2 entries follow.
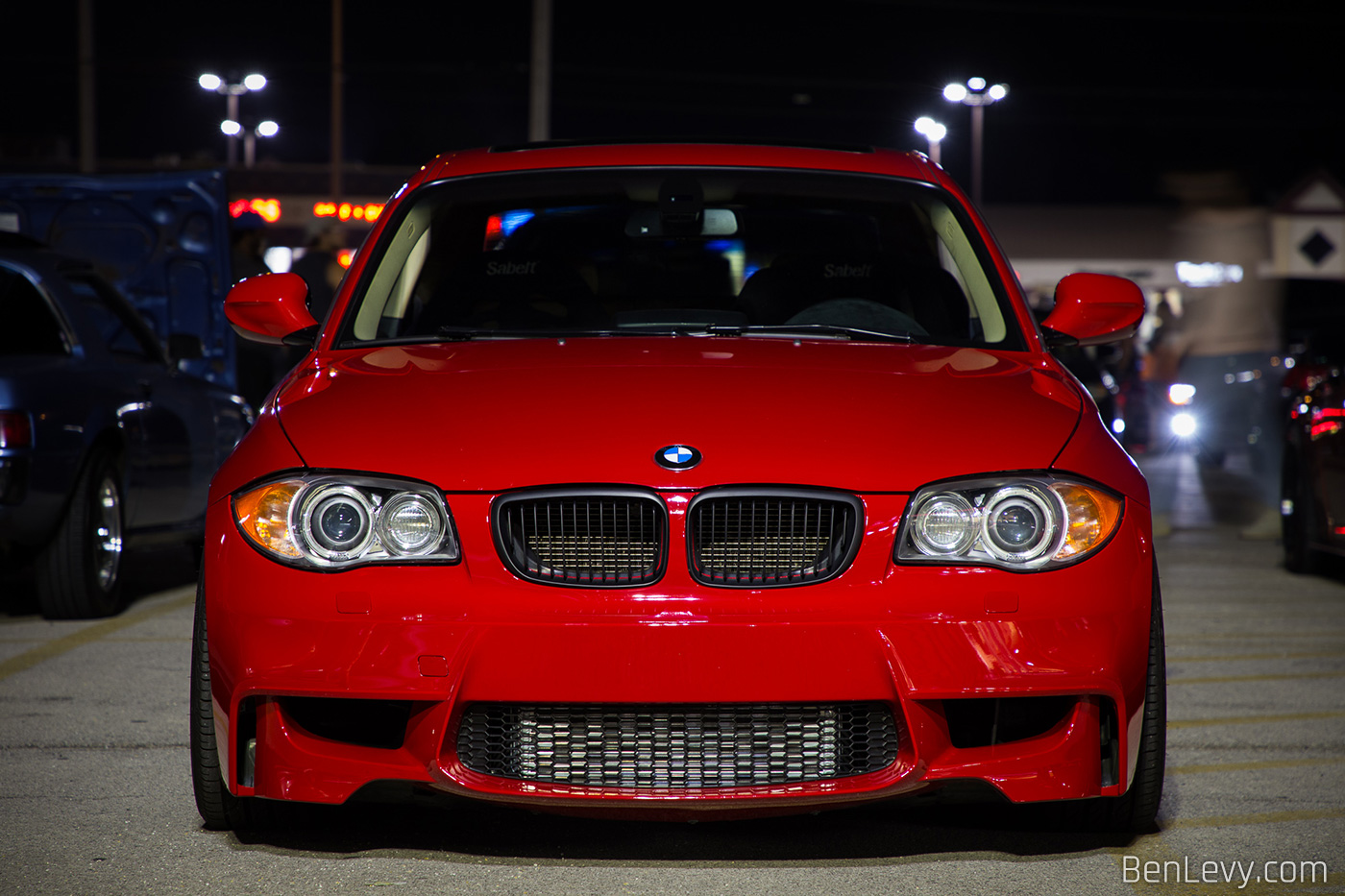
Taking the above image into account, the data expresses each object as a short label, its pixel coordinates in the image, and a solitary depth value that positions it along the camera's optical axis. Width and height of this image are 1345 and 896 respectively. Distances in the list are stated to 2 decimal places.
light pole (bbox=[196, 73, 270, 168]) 43.76
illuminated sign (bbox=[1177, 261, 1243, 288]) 52.50
